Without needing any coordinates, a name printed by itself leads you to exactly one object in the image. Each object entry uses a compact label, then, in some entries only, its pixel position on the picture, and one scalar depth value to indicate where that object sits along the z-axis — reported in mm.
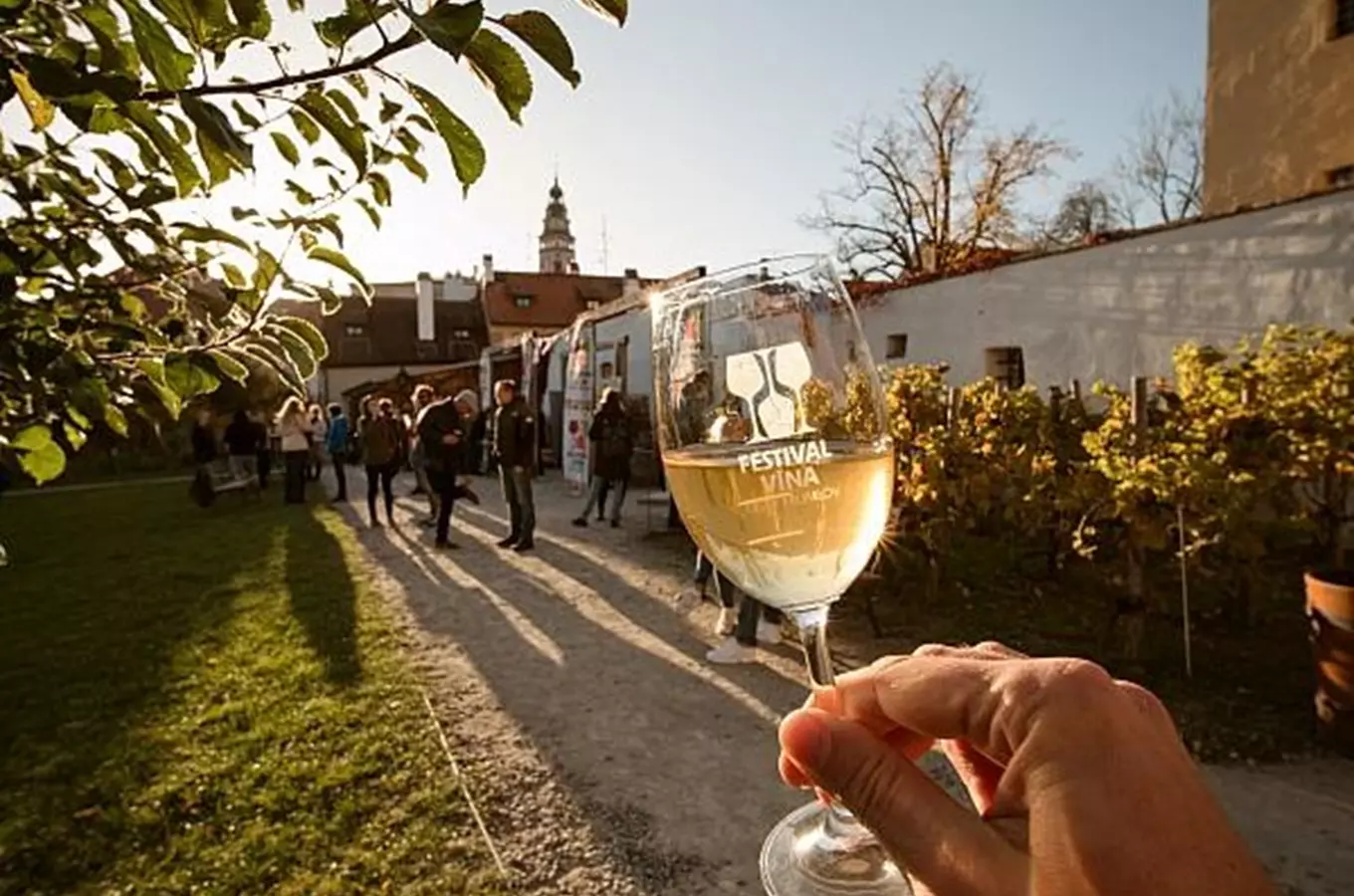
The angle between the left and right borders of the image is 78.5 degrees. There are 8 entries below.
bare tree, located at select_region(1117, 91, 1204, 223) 34438
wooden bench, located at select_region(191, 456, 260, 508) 15844
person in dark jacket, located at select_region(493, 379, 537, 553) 9961
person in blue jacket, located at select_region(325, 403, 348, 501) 15844
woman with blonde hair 14836
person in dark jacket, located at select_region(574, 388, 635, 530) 11156
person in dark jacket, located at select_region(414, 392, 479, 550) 10266
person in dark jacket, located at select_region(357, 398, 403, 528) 12078
